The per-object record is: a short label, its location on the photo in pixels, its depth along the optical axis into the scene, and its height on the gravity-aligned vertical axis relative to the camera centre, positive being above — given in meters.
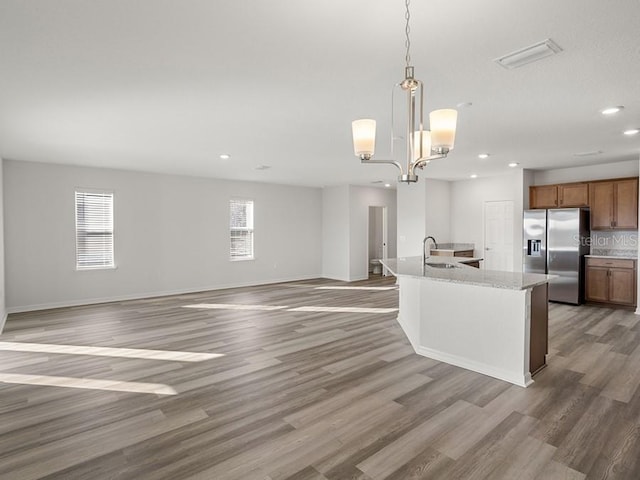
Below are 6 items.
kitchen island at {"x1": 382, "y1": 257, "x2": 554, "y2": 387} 3.37 -0.81
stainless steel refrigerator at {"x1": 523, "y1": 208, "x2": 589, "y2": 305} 6.53 -0.21
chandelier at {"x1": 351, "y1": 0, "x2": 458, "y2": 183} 2.34 +0.66
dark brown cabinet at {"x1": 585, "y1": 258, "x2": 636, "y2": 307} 6.17 -0.76
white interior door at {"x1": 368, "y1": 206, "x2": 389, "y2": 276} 11.66 +0.09
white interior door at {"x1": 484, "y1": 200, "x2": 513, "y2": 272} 8.06 +0.01
